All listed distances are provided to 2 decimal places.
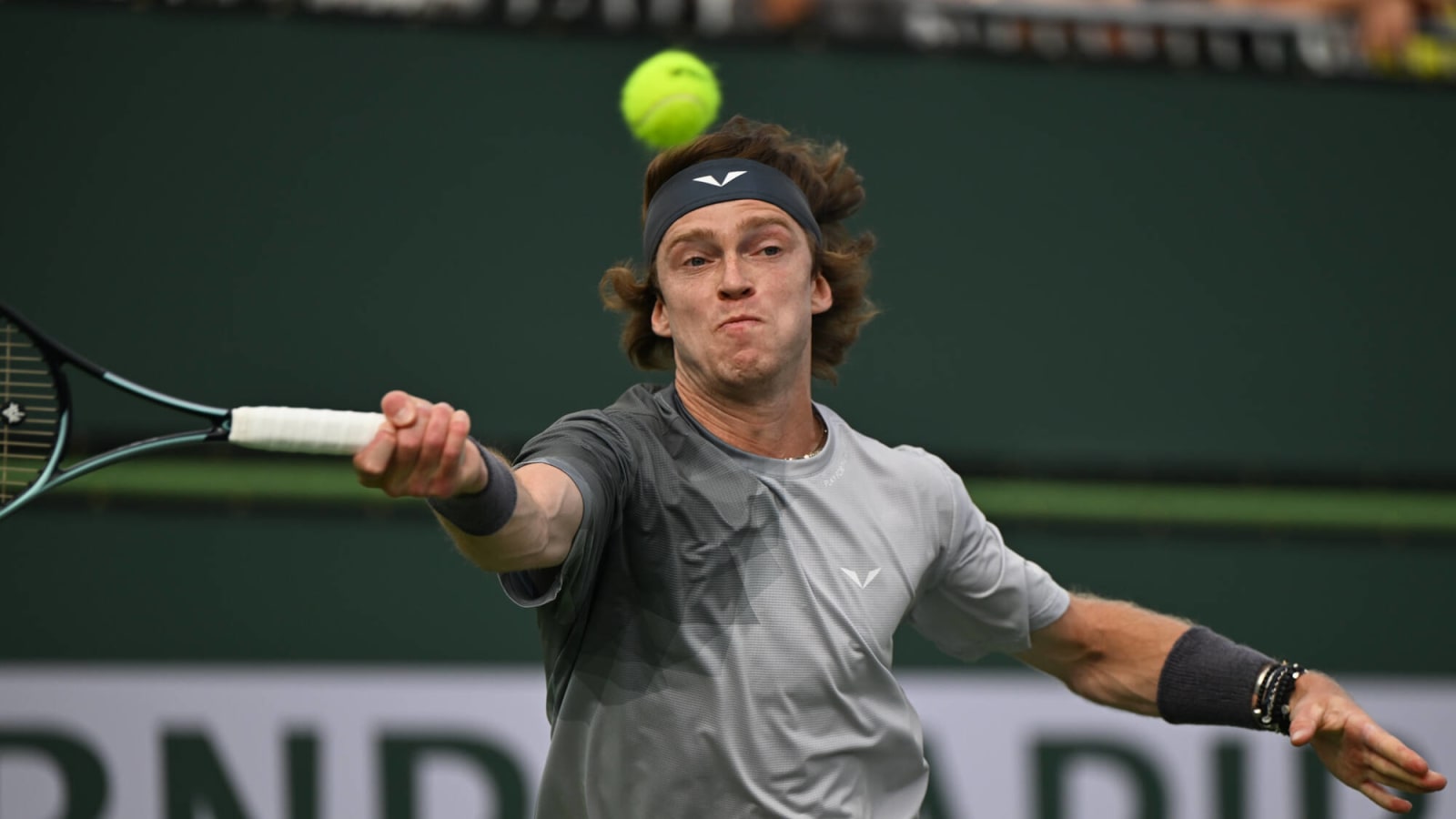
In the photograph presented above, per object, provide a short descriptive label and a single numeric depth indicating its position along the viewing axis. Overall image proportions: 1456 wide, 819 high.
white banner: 8.70
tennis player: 4.99
